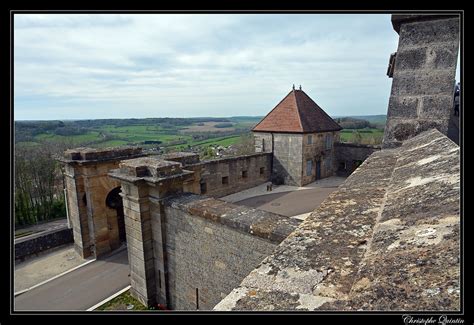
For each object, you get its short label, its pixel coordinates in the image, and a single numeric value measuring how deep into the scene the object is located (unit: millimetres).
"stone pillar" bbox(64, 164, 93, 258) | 10321
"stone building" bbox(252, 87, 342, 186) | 18156
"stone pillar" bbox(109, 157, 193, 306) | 6109
